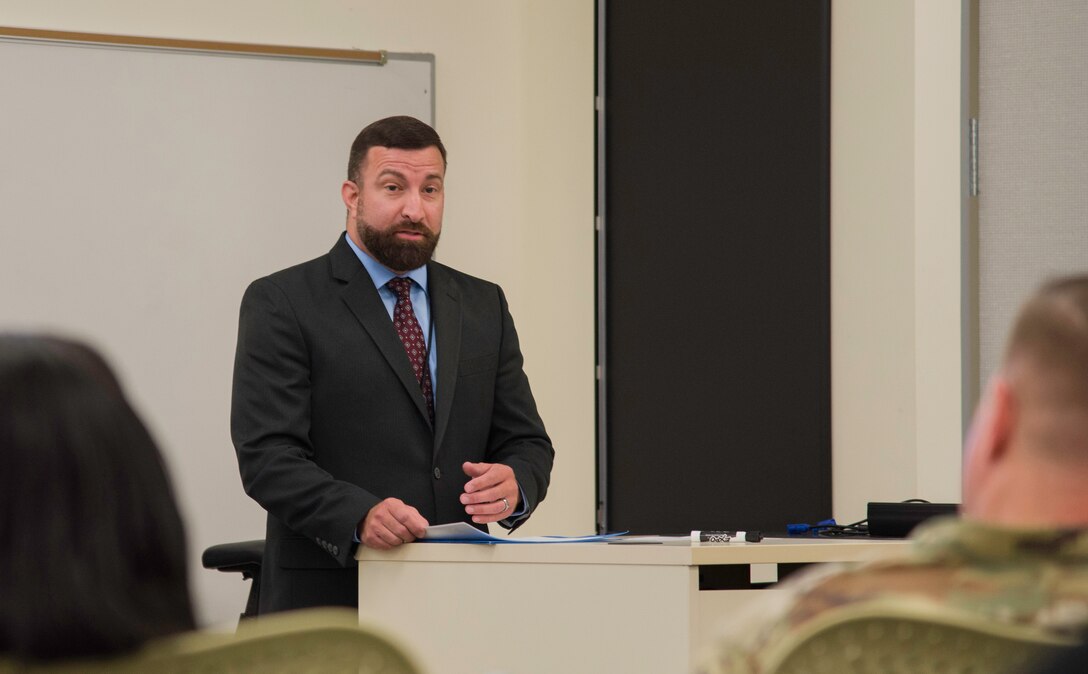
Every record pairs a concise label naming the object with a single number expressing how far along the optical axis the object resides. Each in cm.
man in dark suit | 546
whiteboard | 910
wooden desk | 470
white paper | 499
